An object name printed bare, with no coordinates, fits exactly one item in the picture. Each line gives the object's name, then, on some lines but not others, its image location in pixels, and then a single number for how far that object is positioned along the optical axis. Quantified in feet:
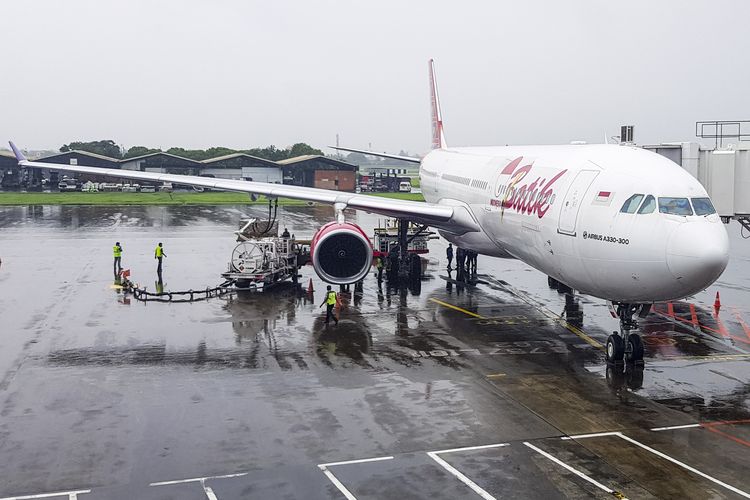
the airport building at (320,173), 304.91
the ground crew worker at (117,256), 100.89
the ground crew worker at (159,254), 101.91
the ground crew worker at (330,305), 71.41
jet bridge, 69.87
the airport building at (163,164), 295.48
